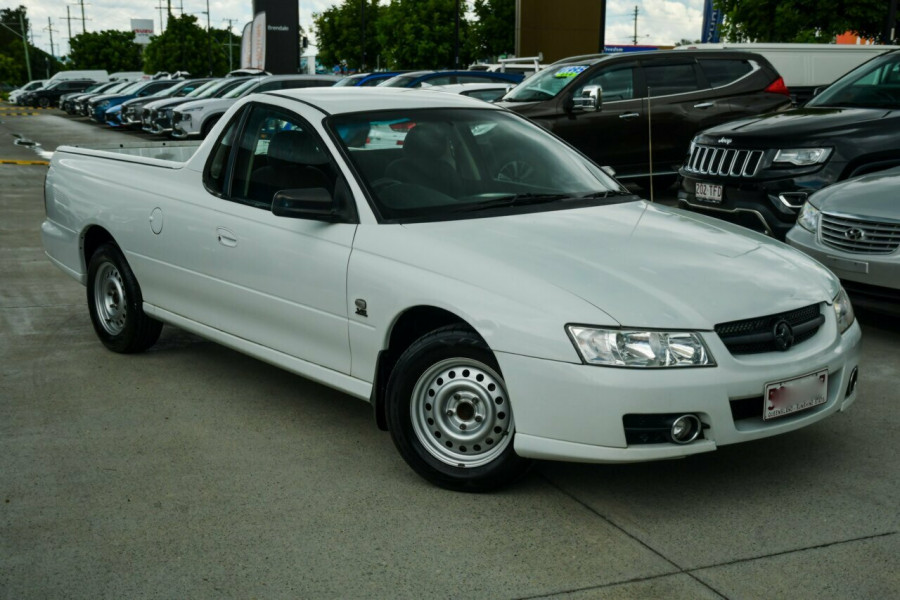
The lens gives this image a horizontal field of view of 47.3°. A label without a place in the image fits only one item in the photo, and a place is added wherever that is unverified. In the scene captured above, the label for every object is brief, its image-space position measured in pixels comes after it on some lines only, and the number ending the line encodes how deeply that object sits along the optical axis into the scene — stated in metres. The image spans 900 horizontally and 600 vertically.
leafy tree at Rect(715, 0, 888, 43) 30.11
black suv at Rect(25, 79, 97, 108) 60.28
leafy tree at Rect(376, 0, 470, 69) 63.35
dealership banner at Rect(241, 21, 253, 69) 51.97
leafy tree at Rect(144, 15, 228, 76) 91.26
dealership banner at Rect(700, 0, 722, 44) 46.41
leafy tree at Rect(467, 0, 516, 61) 64.31
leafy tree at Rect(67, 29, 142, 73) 102.81
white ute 3.63
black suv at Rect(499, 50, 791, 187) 12.41
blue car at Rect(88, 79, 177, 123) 35.78
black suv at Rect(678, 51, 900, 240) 7.84
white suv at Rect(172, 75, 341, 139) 22.36
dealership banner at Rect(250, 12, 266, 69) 49.59
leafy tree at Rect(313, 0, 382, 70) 81.19
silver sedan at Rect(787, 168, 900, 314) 6.06
